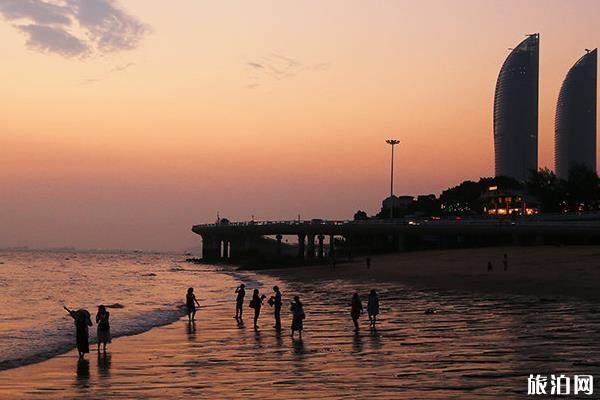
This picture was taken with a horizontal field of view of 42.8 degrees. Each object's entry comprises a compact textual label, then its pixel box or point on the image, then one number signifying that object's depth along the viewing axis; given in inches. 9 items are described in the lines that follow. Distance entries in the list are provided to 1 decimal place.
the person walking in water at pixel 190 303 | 1197.7
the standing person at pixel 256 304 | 1077.1
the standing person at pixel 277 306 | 1008.9
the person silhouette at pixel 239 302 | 1203.2
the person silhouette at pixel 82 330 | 785.6
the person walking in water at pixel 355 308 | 962.7
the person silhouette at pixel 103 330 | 831.1
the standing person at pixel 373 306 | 957.8
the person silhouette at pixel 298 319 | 888.9
